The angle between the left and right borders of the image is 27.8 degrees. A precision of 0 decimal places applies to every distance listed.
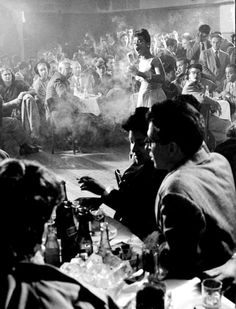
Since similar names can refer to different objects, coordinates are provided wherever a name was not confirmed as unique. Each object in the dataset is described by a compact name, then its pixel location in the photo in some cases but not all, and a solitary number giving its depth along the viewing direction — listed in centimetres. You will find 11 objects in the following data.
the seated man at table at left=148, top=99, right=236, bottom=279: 214
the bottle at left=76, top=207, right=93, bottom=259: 239
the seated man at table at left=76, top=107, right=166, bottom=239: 300
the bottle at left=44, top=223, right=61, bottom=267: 233
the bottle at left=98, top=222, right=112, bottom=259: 222
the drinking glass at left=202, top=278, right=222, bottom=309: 179
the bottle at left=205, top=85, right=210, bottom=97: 337
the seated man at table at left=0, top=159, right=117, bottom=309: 143
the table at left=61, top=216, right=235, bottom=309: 188
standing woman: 355
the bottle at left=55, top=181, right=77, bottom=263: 240
